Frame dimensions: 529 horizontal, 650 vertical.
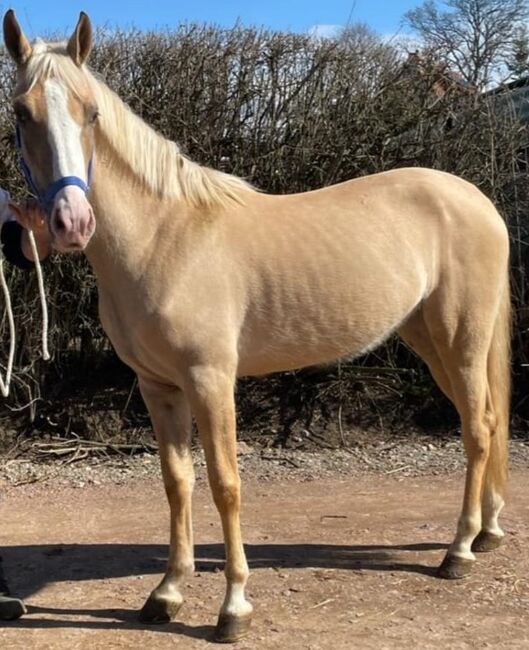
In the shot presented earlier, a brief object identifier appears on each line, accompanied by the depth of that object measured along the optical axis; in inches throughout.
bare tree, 268.0
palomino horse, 110.3
